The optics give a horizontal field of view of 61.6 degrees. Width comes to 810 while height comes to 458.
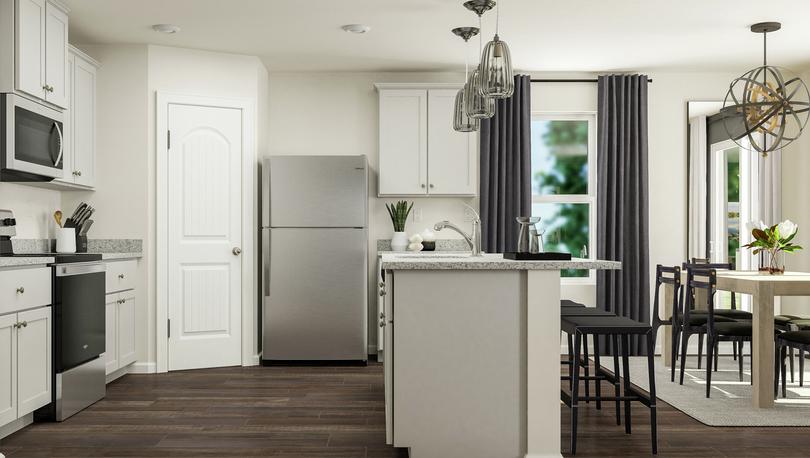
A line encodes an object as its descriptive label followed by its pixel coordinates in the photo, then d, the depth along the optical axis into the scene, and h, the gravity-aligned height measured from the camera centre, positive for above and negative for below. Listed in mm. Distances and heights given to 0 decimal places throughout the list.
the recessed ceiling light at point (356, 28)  4801 +1430
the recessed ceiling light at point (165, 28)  4762 +1415
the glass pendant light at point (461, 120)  3854 +628
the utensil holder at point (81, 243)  4871 -103
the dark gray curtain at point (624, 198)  5941 +278
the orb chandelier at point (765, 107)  4445 +821
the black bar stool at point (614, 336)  3160 -517
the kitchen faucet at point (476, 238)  3625 -46
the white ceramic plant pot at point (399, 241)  5766 -100
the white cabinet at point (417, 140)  5785 +759
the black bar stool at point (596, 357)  3602 -713
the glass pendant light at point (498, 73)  3004 +695
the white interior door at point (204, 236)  5227 -56
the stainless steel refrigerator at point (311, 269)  5445 -320
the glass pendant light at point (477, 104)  3506 +650
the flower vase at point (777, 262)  4734 -224
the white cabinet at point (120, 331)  4539 -711
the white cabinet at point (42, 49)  3768 +1047
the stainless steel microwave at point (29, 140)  3727 +515
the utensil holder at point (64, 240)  4660 -78
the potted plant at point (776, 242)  4684 -83
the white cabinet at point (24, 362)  3264 -676
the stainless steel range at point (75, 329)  3727 -584
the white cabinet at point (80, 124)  4637 +738
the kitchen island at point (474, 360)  2916 -564
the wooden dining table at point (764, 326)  4027 -580
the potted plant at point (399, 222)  5770 +62
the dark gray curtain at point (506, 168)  5906 +539
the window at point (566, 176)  6145 +487
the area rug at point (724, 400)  3766 -1055
